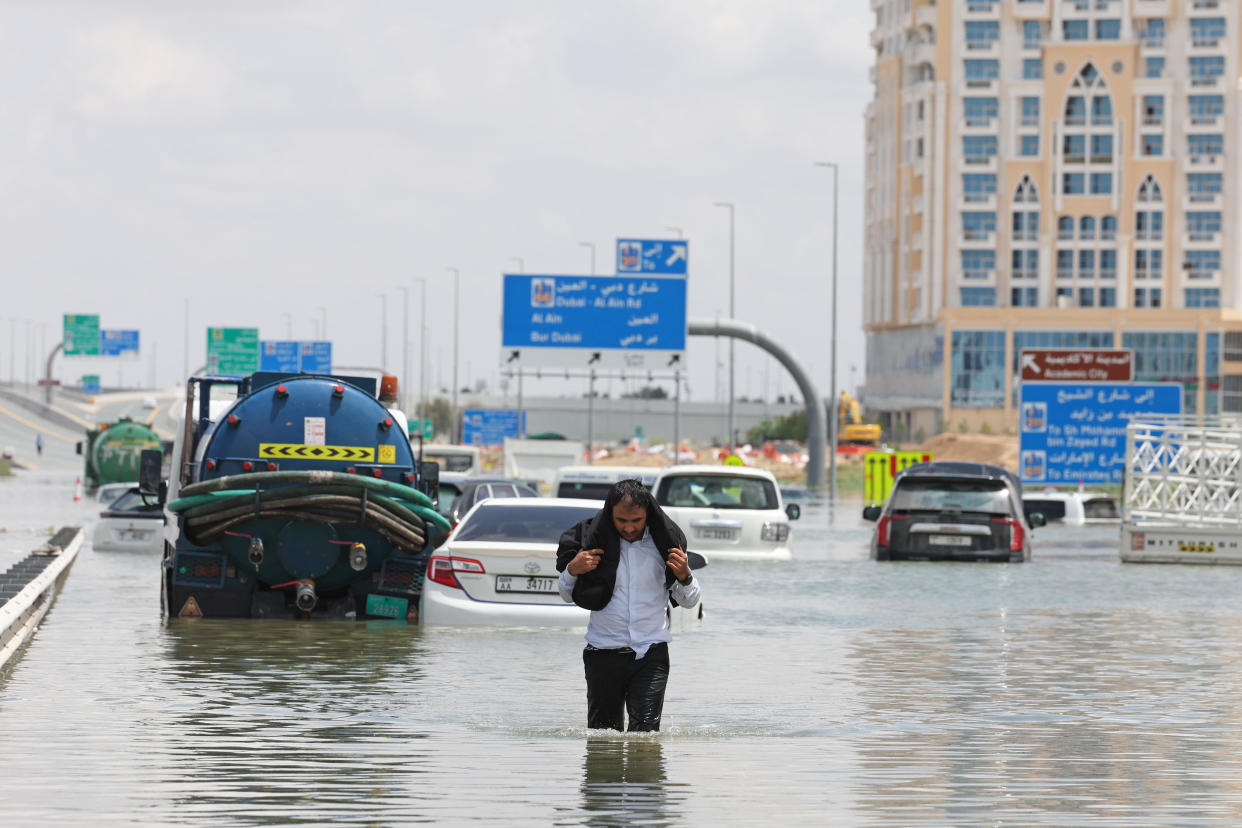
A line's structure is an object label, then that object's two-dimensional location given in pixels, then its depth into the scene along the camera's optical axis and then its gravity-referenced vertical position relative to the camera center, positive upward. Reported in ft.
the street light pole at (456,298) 386.40 +20.33
